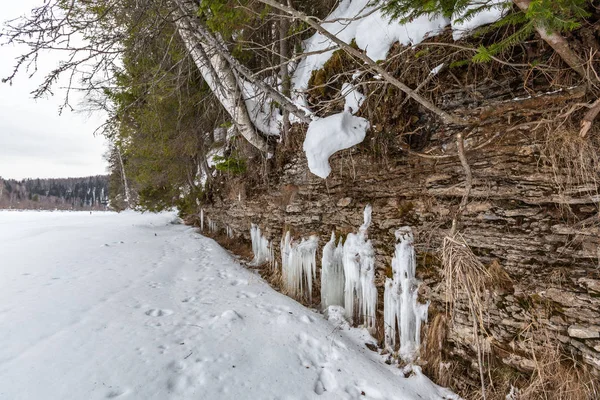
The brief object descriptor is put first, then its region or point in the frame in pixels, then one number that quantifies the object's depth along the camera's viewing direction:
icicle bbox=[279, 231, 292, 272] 4.52
